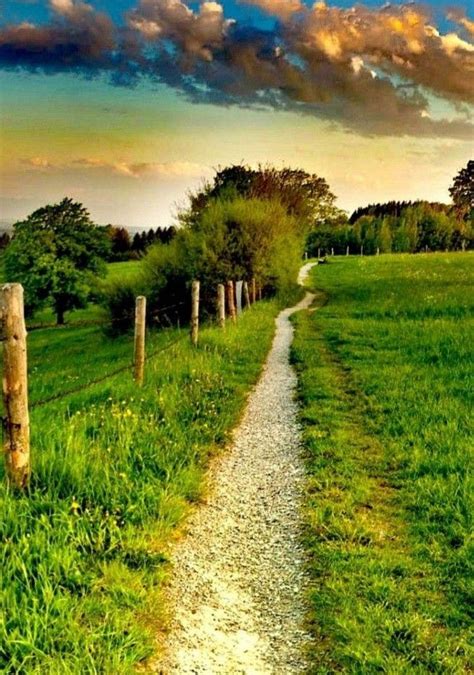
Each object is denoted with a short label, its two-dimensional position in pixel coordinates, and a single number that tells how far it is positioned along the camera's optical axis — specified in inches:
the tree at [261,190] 1274.6
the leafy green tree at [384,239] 3713.1
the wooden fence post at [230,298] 785.6
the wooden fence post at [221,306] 674.2
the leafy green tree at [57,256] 1891.0
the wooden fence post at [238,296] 885.2
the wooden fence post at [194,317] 528.0
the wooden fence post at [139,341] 378.3
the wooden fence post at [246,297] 971.5
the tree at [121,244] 4207.7
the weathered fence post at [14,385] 185.8
